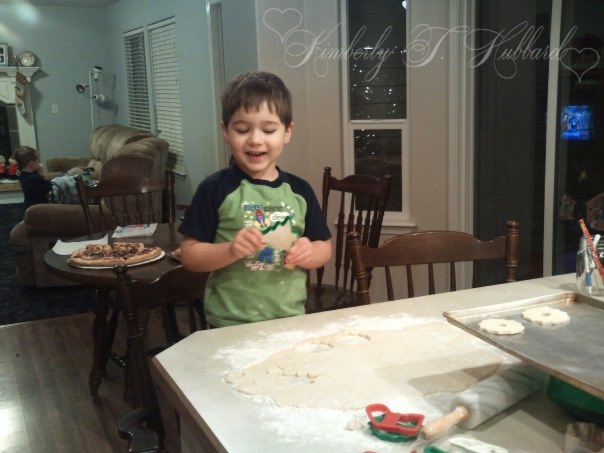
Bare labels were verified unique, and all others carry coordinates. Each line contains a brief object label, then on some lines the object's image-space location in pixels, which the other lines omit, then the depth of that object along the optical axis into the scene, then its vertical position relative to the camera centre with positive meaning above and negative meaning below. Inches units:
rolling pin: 32.6 -15.6
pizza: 95.5 -21.1
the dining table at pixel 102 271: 92.4 -22.4
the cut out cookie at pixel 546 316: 39.9 -13.3
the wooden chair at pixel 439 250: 65.4 -15.0
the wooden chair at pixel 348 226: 103.8 -20.1
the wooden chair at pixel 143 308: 47.8 -15.3
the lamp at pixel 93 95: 351.9 +8.6
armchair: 182.7 -28.0
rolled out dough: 39.1 -16.9
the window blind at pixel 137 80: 301.9 +13.8
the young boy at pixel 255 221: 52.6 -9.6
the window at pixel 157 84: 256.8 +10.6
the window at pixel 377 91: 135.9 +2.2
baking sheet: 32.1 -13.4
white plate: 95.0 -22.0
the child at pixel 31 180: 222.8 -22.1
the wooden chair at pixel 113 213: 116.6 -19.4
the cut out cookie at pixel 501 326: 37.6 -13.0
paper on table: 105.7 -21.7
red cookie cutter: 33.4 -16.3
